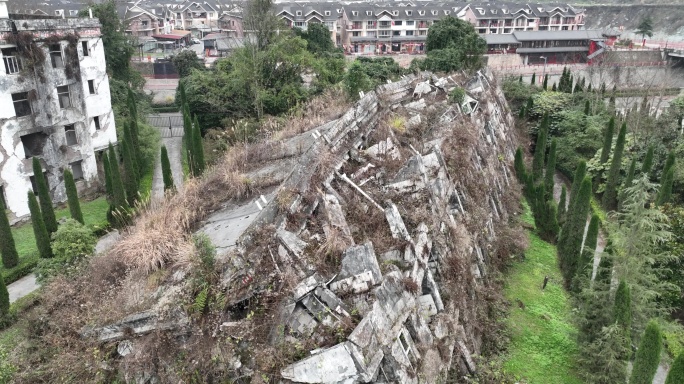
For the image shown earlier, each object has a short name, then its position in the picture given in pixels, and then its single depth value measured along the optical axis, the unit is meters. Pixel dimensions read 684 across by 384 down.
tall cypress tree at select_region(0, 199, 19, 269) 18.67
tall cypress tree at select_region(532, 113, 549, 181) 26.91
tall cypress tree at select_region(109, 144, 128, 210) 22.19
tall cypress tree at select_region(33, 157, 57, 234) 20.08
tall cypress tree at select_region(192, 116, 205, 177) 25.84
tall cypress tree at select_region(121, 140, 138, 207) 23.16
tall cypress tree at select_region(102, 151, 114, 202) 23.02
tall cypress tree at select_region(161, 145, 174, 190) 24.02
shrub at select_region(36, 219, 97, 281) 15.77
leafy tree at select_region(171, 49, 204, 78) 45.97
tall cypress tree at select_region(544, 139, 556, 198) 25.36
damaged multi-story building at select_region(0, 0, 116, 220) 23.12
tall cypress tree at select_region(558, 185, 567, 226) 23.11
